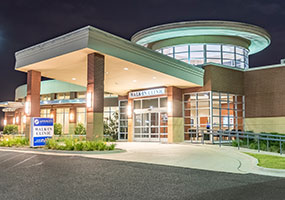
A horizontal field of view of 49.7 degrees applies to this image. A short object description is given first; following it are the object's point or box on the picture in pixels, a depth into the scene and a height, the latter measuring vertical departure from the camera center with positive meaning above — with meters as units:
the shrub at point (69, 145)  16.48 -1.25
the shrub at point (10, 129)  41.04 -1.02
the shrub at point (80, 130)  32.81 -0.89
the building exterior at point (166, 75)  16.70 +3.40
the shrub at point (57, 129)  33.94 -0.81
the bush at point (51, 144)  17.24 -1.26
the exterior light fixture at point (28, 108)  20.23 +0.90
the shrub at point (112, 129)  32.59 -0.77
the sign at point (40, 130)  17.84 -0.51
